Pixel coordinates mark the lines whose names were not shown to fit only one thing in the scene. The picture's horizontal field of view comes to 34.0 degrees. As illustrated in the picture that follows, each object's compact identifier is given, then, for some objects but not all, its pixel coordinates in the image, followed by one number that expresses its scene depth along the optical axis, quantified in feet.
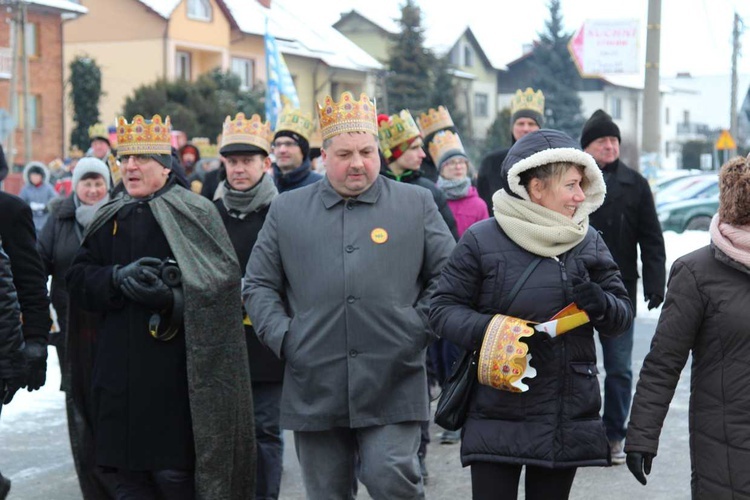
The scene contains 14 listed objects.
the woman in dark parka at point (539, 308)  14.19
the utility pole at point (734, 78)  145.28
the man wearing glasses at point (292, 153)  24.66
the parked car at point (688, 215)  86.21
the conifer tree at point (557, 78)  213.46
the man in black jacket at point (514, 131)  27.78
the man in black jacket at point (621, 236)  24.84
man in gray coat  16.02
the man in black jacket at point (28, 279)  18.03
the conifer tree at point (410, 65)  194.08
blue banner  58.45
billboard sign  65.41
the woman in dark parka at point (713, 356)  13.35
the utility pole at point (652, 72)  52.44
